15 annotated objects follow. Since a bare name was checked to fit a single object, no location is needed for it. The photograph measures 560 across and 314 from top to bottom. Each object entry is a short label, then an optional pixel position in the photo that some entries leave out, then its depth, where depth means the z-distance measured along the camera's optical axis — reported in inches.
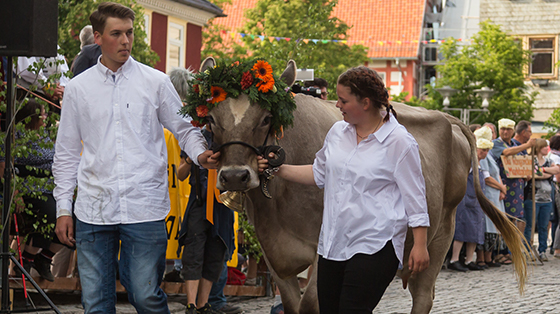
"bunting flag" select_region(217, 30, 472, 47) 1988.2
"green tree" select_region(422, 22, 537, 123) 1205.7
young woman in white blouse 155.9
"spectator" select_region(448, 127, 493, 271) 476.1
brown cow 176.1
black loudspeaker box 234.1
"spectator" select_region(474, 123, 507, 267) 488.7
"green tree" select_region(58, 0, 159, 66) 746.2
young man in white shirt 165.9
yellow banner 281.1
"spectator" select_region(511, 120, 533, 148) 553.9
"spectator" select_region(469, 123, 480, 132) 546.2
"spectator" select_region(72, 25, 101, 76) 298.4
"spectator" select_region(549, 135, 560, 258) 578.8
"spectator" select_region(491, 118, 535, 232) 527.8
